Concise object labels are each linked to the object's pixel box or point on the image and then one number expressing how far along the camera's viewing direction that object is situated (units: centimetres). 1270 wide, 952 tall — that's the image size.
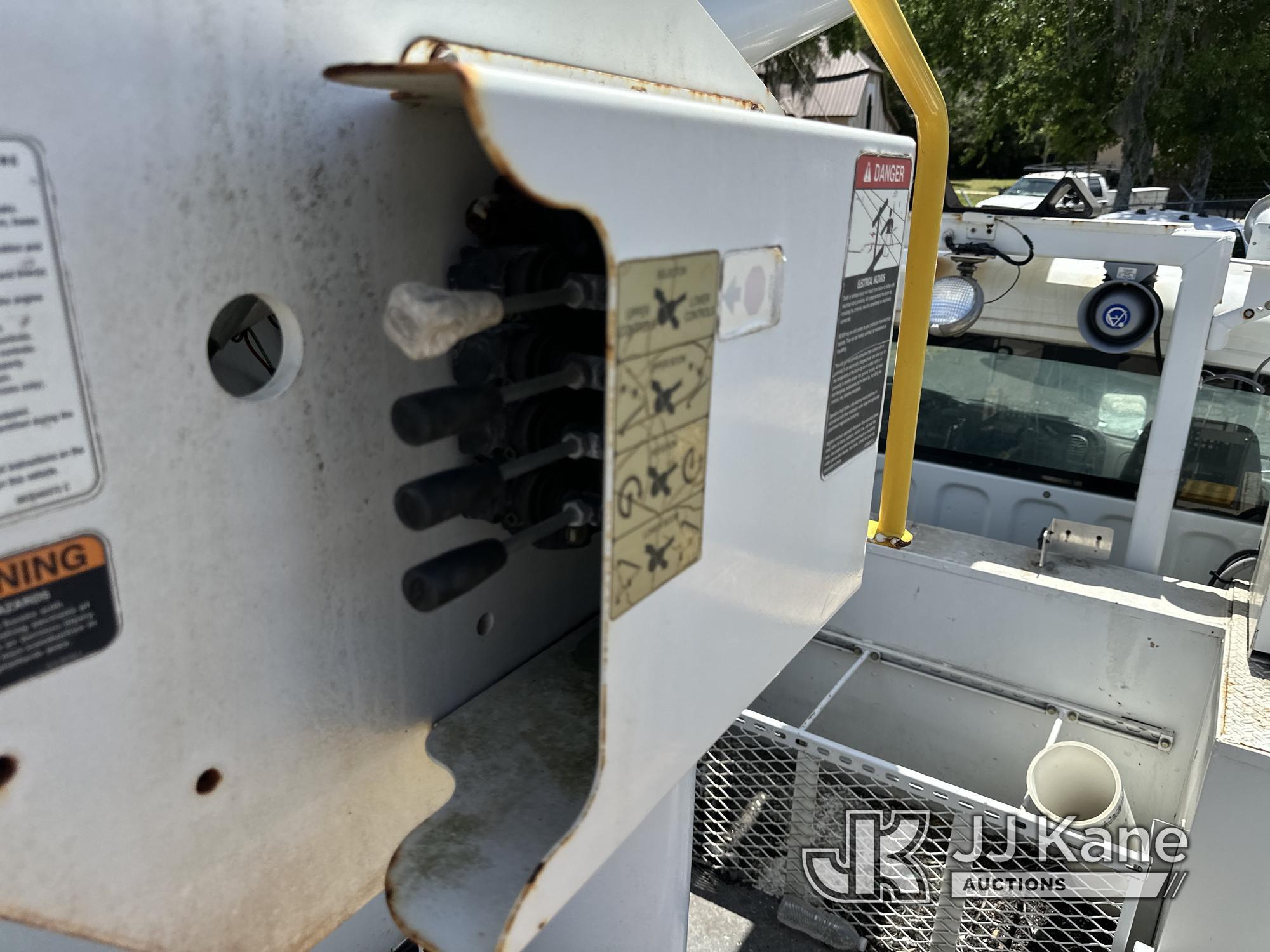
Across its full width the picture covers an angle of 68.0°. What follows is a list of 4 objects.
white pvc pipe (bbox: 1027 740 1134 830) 248
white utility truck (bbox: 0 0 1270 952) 58
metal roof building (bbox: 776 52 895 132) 1891
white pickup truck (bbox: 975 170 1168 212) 1006
